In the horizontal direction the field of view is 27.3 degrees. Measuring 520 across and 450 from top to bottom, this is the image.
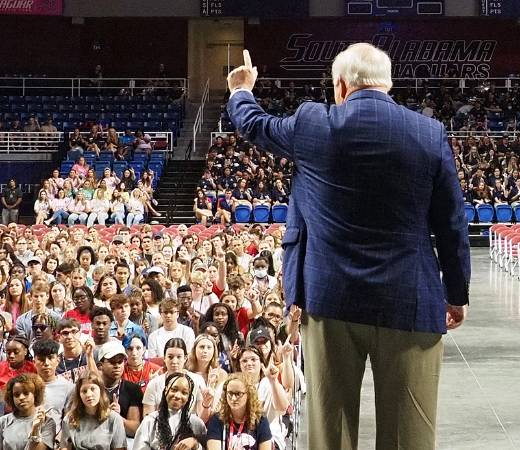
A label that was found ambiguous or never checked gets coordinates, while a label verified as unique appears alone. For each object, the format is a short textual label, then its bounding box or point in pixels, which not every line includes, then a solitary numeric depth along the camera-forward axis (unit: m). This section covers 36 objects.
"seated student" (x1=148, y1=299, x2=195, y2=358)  7.68
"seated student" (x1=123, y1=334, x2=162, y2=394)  6.81
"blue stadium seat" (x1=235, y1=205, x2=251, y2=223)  23.16
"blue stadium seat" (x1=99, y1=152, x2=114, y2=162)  25.05
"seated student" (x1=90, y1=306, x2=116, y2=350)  7.46
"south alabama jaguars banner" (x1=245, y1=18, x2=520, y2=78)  32.66
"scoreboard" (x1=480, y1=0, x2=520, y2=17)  28.05
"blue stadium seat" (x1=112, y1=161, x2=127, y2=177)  24.36
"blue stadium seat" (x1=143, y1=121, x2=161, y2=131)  27.77
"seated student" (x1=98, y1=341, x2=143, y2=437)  6.20
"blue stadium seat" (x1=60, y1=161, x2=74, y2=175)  24.47
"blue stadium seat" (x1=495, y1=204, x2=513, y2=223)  23.77
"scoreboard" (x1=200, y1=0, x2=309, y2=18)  28.55
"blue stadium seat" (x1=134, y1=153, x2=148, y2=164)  25.48
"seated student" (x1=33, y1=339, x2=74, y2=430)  6.20
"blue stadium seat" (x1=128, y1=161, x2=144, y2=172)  24.97
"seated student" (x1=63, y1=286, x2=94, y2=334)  8.47
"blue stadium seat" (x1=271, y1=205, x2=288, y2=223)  23.22
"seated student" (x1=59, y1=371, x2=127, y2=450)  5.64
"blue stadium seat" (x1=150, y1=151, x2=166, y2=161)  25.94
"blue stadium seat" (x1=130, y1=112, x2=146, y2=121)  28.20
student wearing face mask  10.87
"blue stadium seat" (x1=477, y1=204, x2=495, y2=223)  23.77
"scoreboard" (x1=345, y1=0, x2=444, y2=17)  28.48
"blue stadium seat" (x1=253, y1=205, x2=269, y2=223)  23.16
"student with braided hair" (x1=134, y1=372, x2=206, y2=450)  5.63
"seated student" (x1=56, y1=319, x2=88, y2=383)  6.83
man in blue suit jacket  2.93
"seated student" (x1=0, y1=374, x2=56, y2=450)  5.72
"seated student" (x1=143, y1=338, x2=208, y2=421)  5.99
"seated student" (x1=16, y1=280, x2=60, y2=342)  8.23
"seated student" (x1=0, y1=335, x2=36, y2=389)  6.76
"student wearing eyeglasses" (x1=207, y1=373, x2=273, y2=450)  5.53
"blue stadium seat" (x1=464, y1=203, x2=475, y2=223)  23.80
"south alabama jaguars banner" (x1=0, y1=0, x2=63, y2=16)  28.45
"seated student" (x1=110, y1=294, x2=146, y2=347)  7.87
